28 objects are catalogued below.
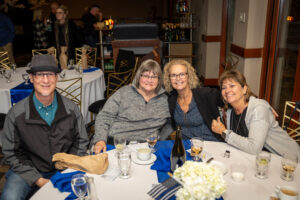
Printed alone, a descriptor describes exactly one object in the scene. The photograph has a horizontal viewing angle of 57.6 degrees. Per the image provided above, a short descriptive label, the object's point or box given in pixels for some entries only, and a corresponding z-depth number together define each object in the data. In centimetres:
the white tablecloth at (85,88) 302
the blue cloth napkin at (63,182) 125
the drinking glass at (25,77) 321
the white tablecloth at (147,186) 121
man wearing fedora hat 165
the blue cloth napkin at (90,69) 393
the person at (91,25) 737
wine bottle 145
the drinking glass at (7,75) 327
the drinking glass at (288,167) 130
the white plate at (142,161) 147
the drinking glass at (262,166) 133
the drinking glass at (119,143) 158
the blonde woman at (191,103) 208
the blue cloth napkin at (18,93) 299
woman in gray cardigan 162
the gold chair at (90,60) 489
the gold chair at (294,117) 336
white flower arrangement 94
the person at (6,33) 591
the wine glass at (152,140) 157
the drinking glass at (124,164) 133
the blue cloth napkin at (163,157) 137
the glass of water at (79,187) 116
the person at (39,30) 721
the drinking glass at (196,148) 149
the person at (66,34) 516
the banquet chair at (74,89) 308
